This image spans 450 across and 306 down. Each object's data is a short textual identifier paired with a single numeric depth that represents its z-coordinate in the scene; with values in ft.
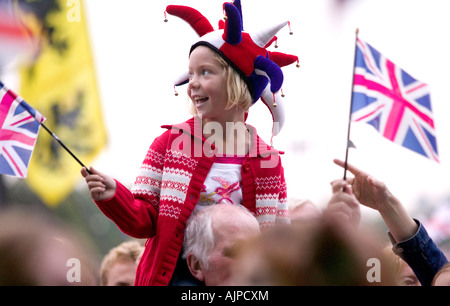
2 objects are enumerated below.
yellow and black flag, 32.22
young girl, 17.48
